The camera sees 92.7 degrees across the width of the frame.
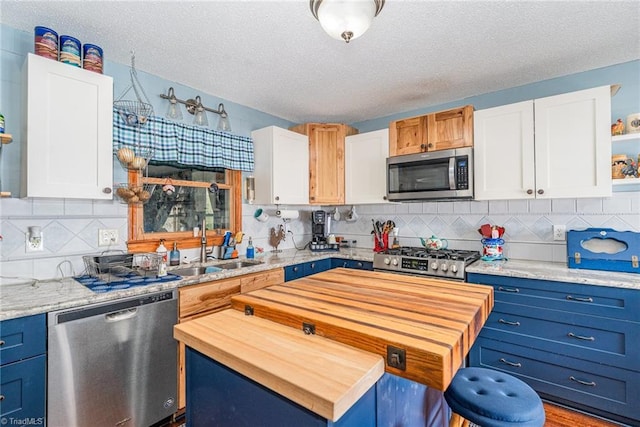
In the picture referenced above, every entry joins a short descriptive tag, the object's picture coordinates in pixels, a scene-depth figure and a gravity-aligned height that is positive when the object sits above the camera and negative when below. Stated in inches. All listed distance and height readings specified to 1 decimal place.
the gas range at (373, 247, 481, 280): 94.9 -15.6
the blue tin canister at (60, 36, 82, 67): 71.2 +38.9
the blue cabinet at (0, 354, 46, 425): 53.4 -31.3
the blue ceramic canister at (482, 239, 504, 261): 102.0 -11.7
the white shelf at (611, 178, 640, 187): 81.9 +8.8
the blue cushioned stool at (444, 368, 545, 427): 45.6 -29.5
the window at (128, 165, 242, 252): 94.4 +2.9
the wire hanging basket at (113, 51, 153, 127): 87.1 +32.0
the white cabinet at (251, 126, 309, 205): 118.3 +19.6
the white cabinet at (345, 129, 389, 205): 122.1 +19.7
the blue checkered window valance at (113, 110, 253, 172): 88.8 +23.8
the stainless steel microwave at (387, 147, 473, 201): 101.3 +13.8
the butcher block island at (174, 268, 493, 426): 30.2 -15.5
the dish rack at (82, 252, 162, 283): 76.2 -13.1
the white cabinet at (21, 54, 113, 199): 65.6 +19.2
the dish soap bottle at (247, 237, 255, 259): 117.2 -14.2
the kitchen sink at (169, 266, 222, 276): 92.6 -17.3
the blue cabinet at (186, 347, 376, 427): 30.7 -21.3
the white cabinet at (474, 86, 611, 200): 83.4 +19.8
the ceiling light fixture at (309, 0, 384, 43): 48.8 +32.8
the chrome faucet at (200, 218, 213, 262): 105.0 -10.3
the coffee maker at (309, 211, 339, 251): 134.1 -7.9
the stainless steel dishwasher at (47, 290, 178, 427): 59.4 -31.8
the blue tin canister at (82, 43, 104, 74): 74.7 +39.0
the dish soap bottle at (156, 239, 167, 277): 81.4 -13.9
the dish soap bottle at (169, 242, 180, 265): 97.2 -13.3
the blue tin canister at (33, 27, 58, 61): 67.9 +38.9
